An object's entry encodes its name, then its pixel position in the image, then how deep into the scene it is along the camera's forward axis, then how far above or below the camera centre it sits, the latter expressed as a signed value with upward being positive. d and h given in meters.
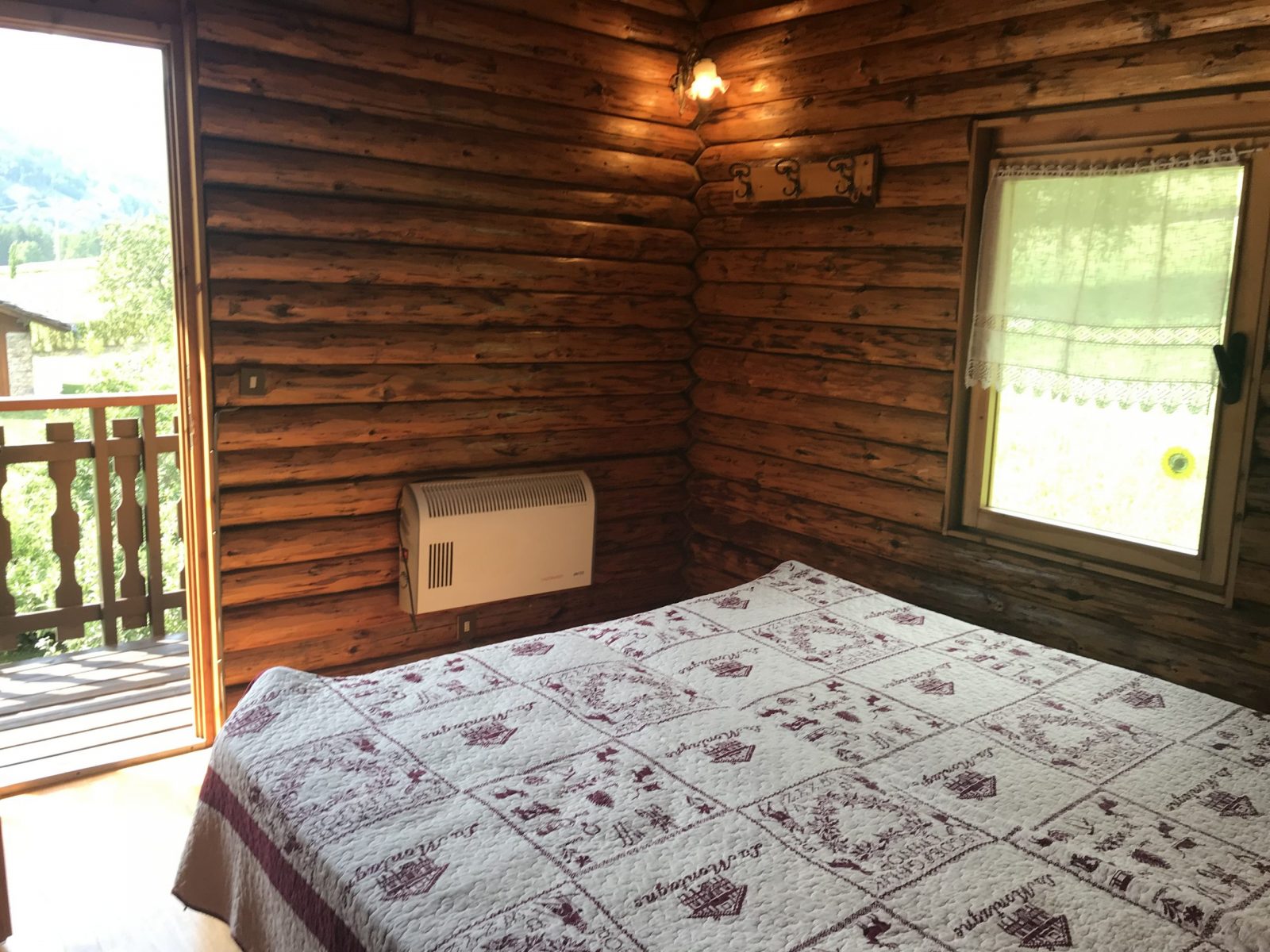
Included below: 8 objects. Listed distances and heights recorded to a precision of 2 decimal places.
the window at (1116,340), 2.57 +0.00
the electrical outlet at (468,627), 3.82 -1.18
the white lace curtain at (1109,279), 2.61 +0.17
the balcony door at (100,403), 3.04 -0.35
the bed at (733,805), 1.58 -0.91
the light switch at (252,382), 3.17 -0.22
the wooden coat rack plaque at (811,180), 3.41 +0.55
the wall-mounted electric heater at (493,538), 3.50 -0.80
